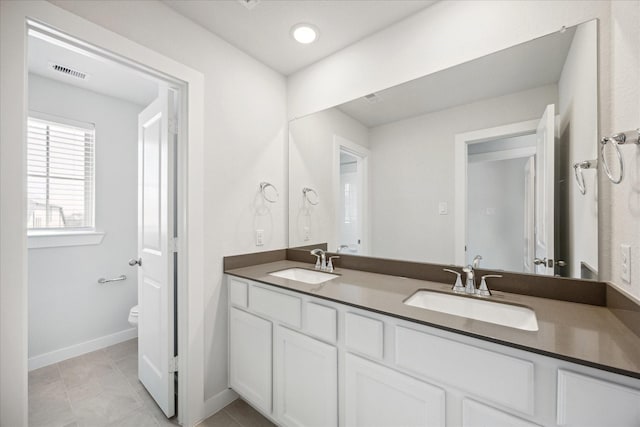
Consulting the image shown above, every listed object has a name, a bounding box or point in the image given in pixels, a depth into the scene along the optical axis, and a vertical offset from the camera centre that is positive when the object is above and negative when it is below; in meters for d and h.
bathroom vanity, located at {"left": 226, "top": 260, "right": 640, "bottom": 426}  0.75 -0.52
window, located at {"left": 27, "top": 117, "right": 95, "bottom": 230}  2.35 +0.36
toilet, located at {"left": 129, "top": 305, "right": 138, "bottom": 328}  2.37 -0.90
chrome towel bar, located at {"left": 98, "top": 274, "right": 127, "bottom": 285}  2.60 -0.64
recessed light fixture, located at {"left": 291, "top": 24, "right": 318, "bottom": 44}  1.74 +1.19
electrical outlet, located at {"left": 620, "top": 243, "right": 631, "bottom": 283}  0.94 -0.17
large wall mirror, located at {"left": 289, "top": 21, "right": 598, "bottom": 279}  1.20 +0.29
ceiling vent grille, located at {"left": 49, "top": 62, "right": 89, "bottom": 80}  2.17 +1.18
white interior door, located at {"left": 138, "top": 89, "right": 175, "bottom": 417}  1.70 -0.26
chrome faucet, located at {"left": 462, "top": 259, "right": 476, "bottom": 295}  1.32 -0.33
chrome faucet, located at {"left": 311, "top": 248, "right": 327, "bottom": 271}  1.96 -0.33
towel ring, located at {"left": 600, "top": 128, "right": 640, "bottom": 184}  0.85 +0.25
